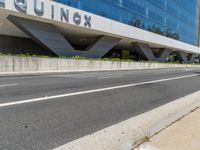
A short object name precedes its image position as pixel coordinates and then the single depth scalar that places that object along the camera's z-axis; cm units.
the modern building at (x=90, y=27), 1692
